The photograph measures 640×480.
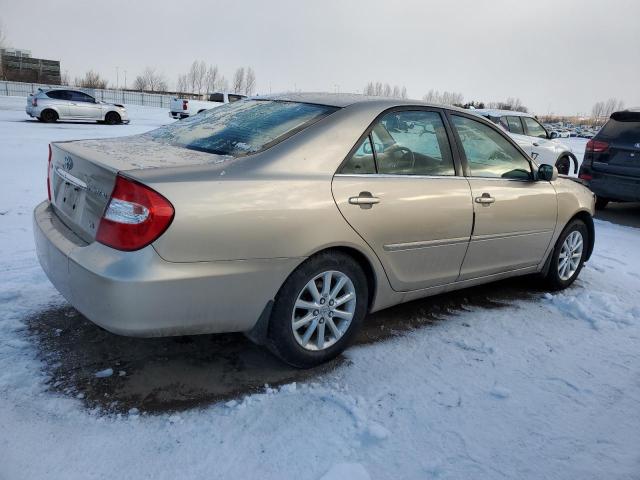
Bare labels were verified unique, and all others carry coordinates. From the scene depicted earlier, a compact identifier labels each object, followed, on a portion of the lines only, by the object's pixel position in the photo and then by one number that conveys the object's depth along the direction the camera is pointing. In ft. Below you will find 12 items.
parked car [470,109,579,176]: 38.60
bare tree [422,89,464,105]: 275.10
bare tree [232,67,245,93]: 273.95
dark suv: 24.91
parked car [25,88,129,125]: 62.34
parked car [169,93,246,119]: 85.09
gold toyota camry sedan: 7.89
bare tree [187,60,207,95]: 279.28
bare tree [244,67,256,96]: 273.54
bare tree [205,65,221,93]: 279.90
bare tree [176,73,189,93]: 281.95
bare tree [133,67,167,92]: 293.70
